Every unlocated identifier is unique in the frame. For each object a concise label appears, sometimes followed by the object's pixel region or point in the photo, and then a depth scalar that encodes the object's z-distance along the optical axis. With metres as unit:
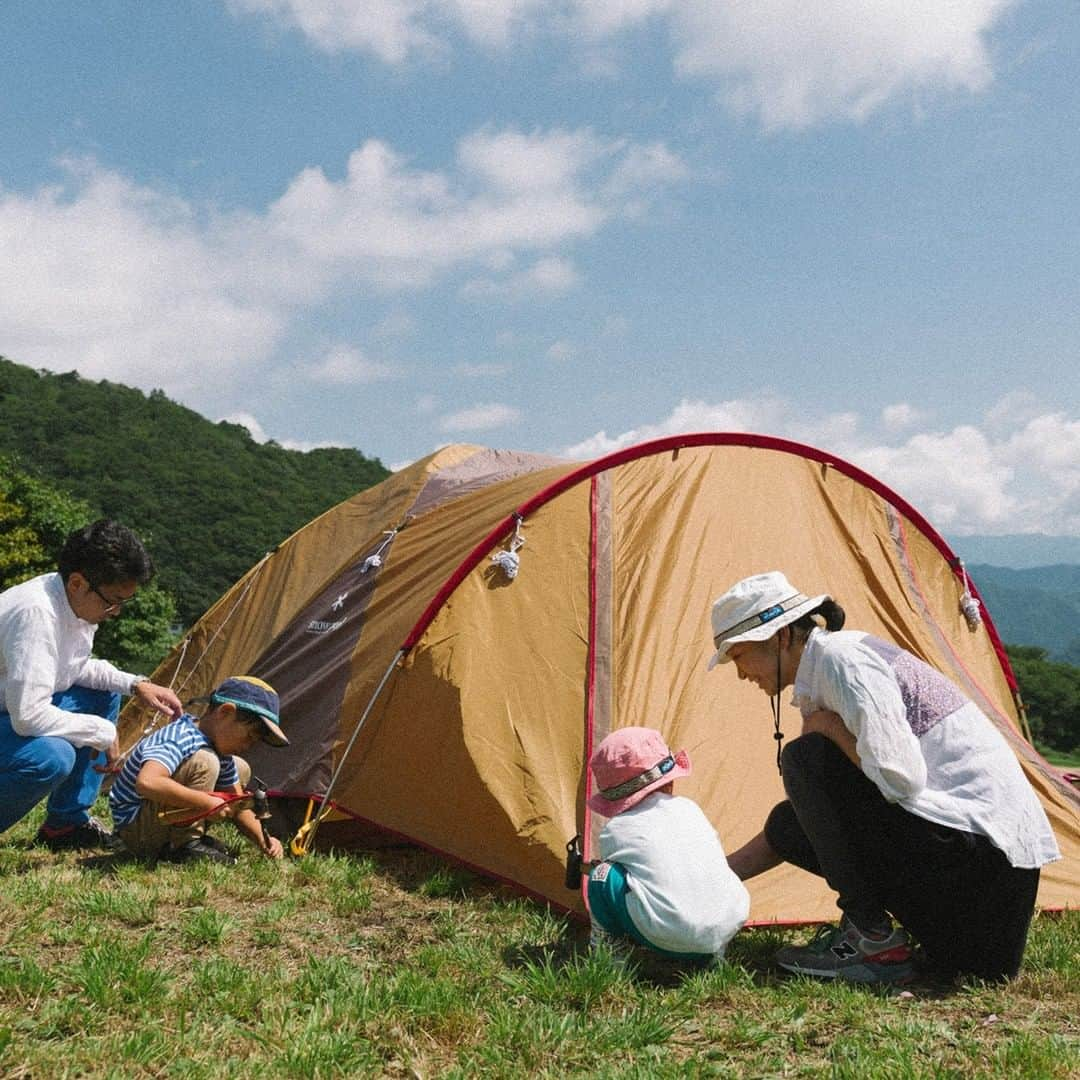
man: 4.37
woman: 3.25
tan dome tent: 4.51
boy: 4.48
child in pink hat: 3.29
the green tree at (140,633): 28.77
